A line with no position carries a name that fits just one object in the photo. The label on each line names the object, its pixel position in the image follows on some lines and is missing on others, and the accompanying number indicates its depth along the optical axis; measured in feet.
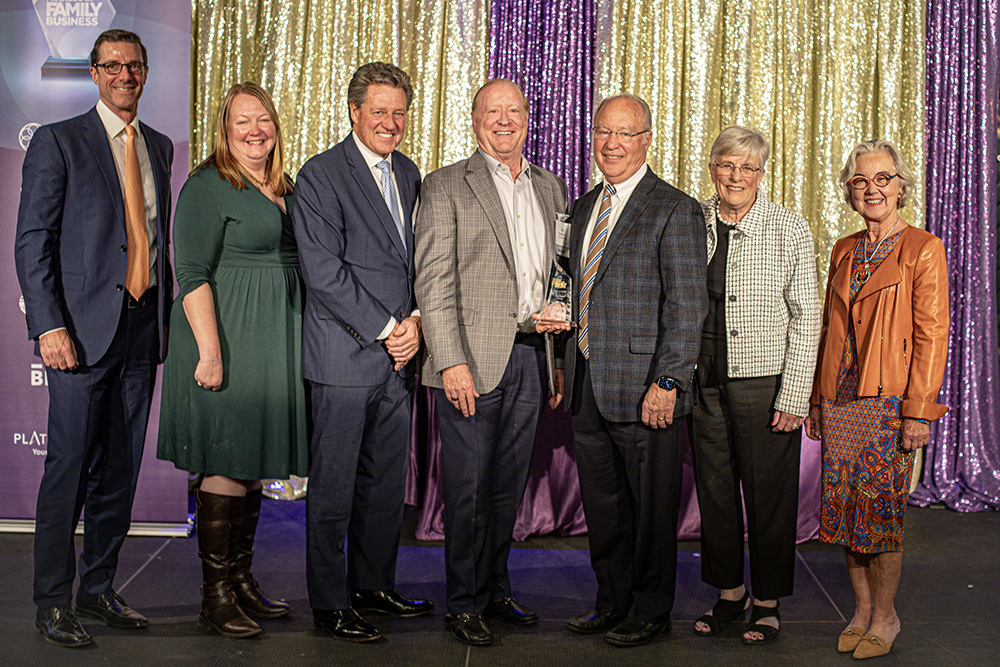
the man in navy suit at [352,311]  8.91
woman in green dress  8.93
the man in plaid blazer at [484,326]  8.94
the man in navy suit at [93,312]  8.98
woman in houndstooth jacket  9.09
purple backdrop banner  11.85
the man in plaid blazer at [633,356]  8.79
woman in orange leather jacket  8.73
